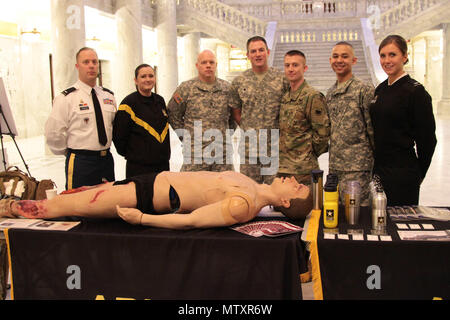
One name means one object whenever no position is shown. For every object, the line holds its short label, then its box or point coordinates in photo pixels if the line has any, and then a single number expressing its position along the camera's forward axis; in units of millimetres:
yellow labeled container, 2756
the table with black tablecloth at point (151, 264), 2582
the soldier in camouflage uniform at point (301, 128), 3828
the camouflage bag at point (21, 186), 3482
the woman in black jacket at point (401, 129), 3432
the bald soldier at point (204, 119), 4402
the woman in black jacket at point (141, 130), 4055
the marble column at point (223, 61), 26711
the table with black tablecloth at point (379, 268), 2490
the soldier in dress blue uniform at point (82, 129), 3984
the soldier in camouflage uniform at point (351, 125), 3734
